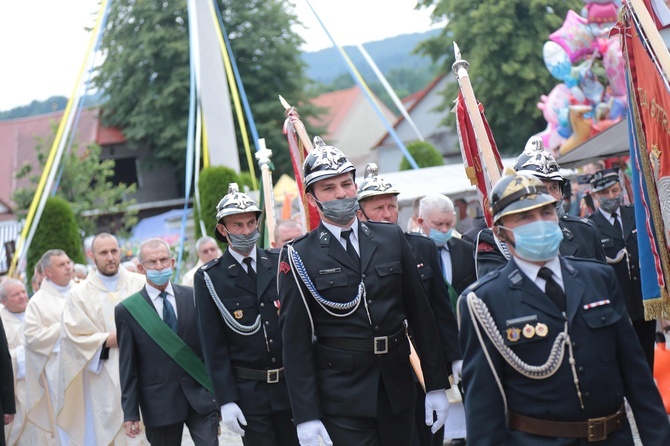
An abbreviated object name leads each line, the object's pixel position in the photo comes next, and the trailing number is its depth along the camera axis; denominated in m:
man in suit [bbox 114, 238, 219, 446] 8.21
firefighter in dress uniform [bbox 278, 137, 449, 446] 5.95
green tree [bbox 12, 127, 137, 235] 35.97
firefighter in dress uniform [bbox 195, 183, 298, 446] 7.07
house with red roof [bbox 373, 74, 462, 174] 50.69
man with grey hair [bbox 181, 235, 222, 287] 12.62
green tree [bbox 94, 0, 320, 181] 44.66
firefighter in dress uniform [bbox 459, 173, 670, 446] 4.39
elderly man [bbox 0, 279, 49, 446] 11.48
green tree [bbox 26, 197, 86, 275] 19.73
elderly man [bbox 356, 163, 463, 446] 6.71
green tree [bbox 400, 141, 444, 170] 27.33
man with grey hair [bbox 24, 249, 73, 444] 10.71
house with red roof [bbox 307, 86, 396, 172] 60.69
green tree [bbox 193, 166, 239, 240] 19.97
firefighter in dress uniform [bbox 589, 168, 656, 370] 9.78
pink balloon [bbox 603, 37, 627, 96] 18.81
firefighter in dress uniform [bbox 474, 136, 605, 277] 6.36
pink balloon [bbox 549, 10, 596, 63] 20.30
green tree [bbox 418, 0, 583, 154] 38.31
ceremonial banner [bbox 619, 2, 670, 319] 6.37
